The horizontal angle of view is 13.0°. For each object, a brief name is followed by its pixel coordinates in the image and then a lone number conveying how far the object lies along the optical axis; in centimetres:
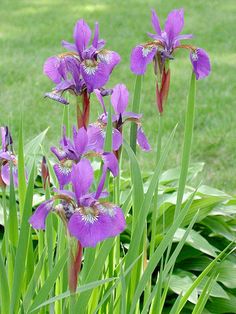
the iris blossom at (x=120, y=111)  99
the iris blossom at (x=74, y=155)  88
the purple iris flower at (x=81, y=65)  93
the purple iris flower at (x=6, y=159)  98
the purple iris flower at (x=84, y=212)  80
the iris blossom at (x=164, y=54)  100
